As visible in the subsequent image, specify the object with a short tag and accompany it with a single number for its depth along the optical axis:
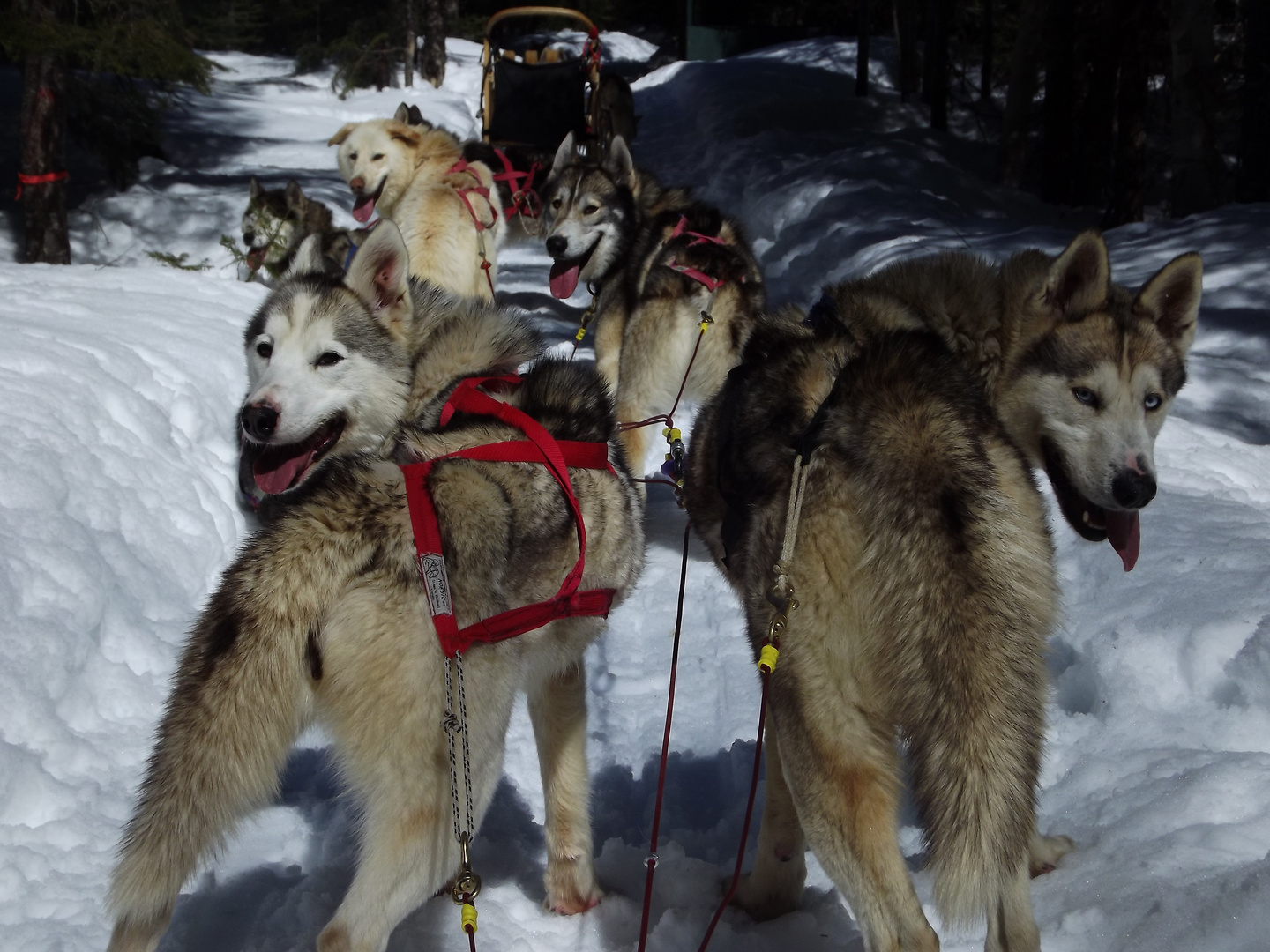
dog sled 9.88
